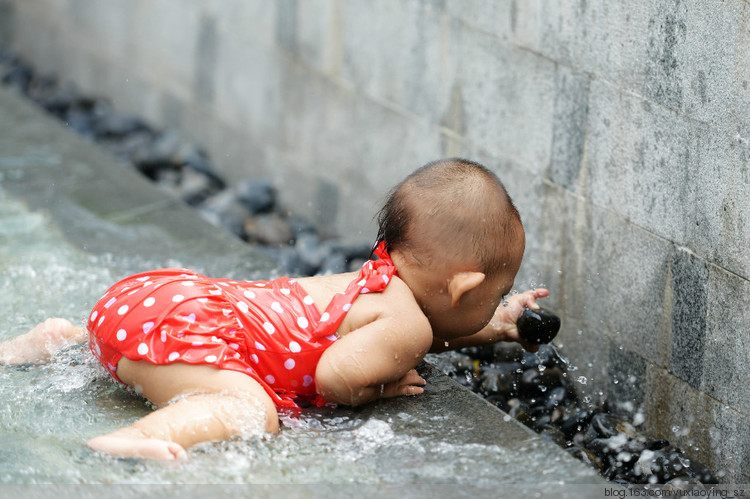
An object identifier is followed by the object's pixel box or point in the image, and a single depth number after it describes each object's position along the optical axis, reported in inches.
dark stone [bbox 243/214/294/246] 416.8
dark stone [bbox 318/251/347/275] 374.6
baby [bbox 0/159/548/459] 225.6
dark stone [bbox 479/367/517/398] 303.1
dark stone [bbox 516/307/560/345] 266.1
